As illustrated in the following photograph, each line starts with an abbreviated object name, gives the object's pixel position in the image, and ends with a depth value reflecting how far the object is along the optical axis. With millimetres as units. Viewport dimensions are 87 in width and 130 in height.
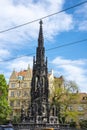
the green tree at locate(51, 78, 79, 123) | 51875
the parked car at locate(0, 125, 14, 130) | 20388
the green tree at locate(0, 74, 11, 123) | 50250
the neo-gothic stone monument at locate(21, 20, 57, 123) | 41875
